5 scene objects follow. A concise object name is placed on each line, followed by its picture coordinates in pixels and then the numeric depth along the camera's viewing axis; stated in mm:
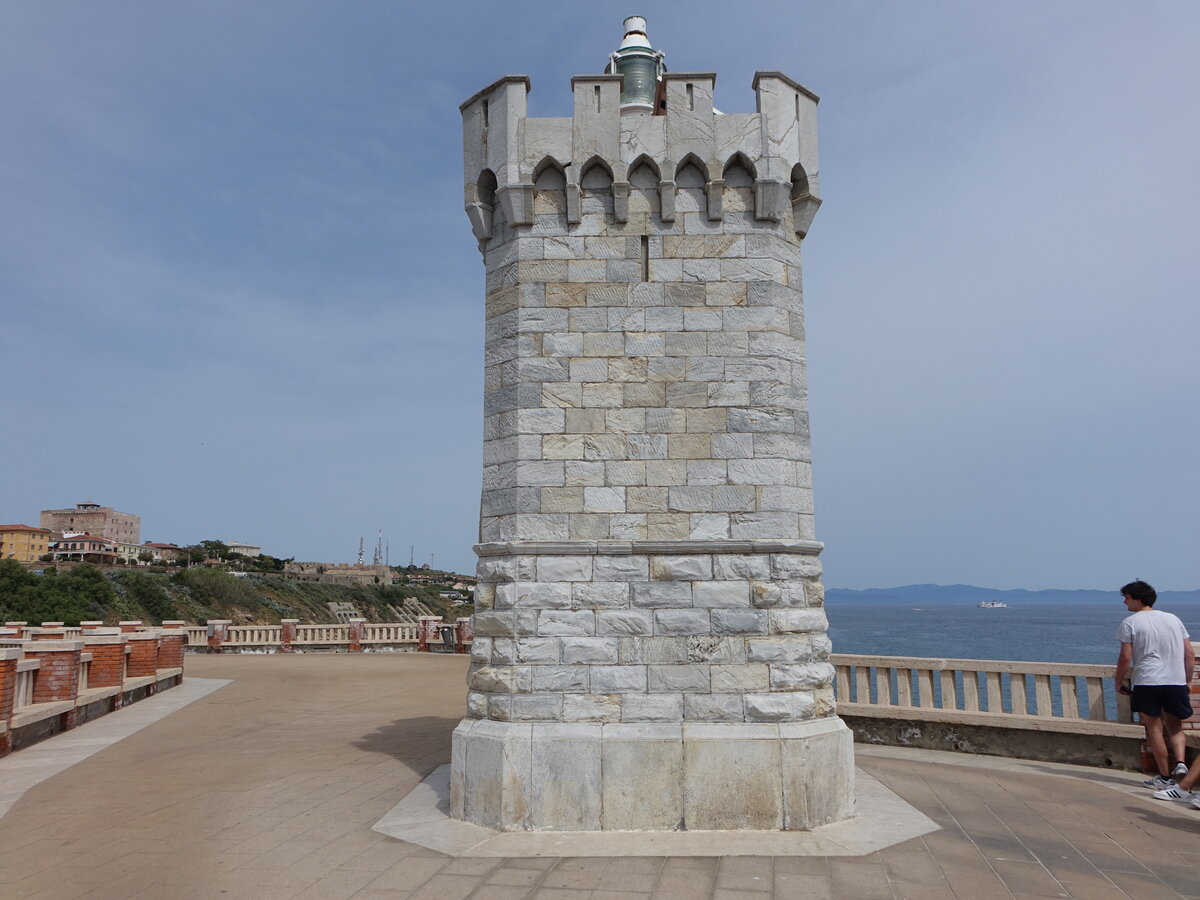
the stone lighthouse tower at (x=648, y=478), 5887
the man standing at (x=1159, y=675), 6867
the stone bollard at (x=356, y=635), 25141
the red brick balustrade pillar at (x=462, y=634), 22953
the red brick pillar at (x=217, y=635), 25547
